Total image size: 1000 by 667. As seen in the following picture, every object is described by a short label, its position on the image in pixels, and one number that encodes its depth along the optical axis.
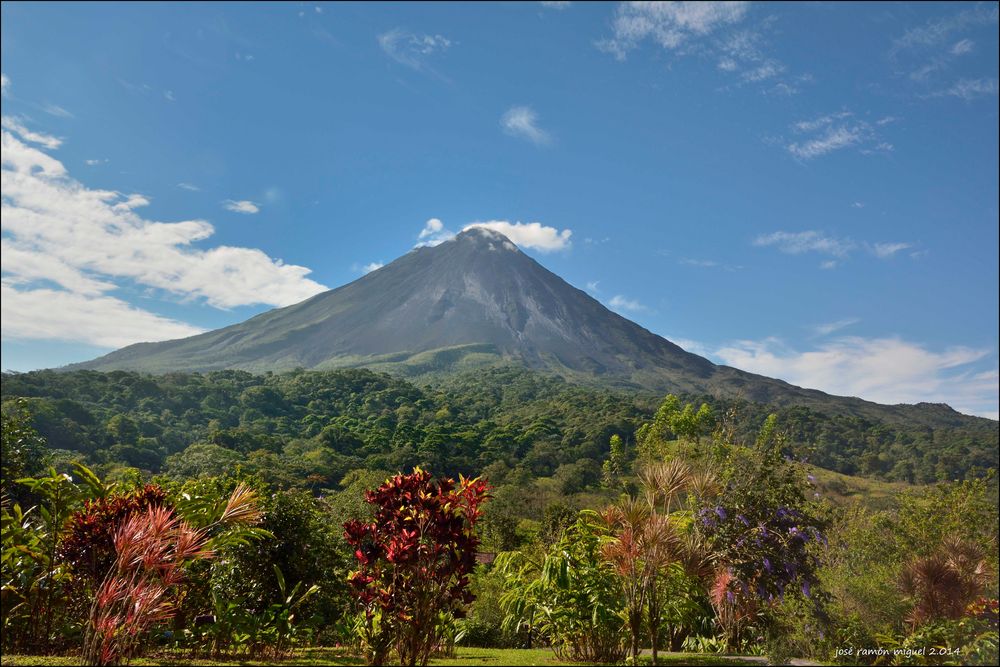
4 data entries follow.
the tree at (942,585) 8.23
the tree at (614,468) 43.75
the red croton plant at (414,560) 4.06
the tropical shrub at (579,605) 5.26
